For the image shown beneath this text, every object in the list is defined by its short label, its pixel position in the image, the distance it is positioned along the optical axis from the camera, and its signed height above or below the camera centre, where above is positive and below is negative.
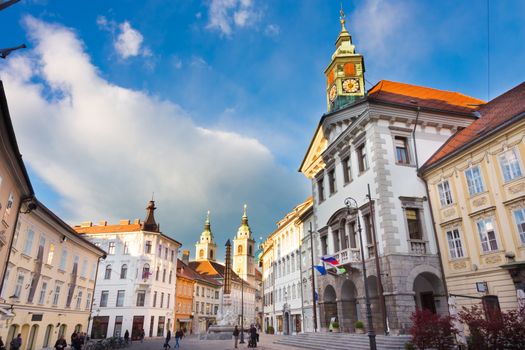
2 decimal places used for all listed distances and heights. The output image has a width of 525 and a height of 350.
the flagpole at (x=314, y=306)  30.72 +1.14
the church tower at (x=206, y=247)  126.22 +23.49
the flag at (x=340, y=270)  25.00 +3.16
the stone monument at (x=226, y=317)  47.35 +0.58
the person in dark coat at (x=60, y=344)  19.97 -1.07
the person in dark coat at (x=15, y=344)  18.55 -0.97
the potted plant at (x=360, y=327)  23.02 -0.36
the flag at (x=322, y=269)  26.95 +3.50
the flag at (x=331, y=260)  24.84 +3.75
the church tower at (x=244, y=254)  124.25 +21.24
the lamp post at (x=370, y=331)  14.21 -0.38
